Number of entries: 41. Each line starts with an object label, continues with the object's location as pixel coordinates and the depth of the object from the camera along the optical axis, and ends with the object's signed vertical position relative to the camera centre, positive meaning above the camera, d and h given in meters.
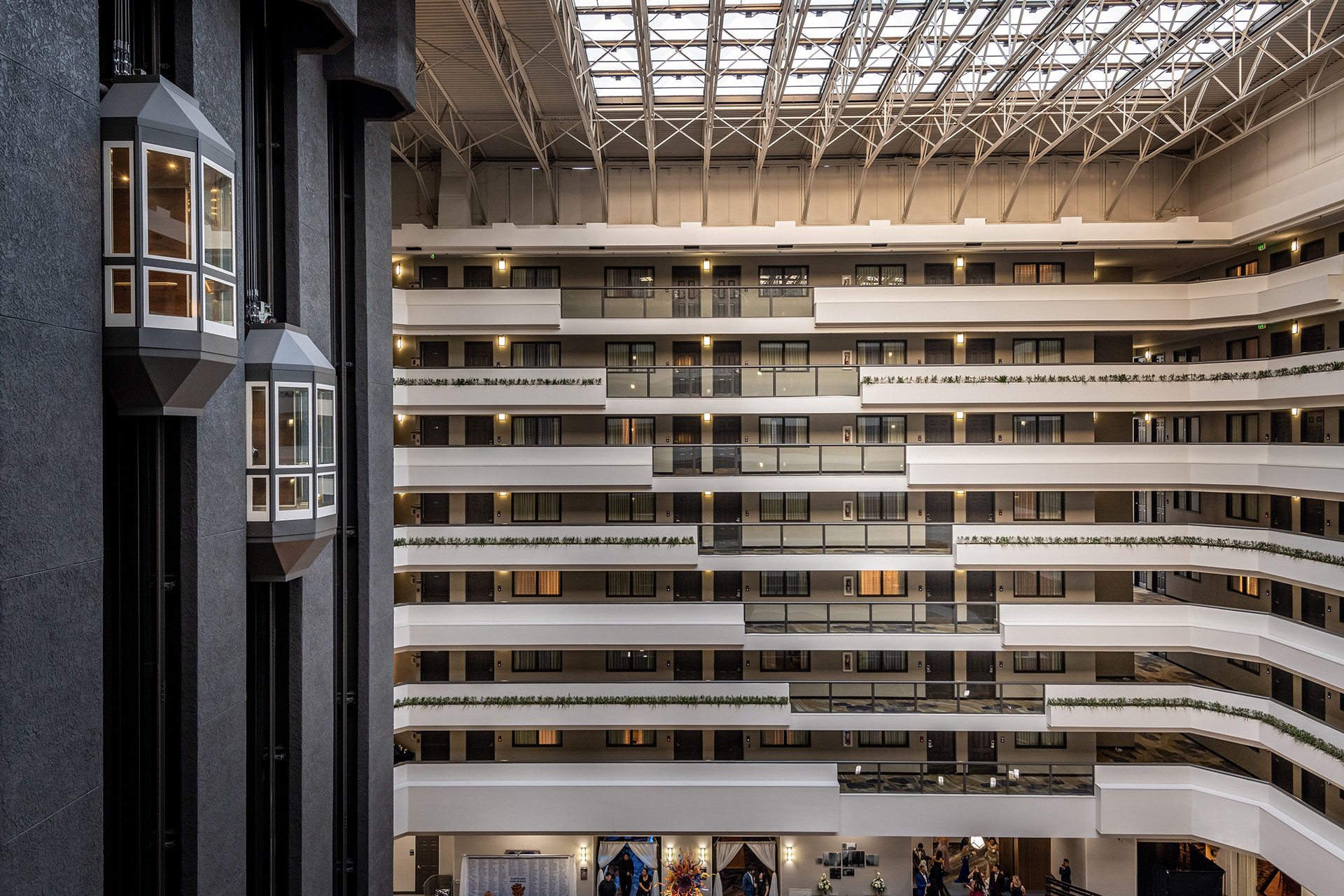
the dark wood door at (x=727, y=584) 21.56 -4.04
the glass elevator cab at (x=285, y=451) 8.16 +0.02
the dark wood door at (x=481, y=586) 21.31 -3.96
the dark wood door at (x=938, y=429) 21.52 +0.50
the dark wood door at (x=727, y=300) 20.33 +4.15
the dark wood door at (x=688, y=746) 20.97 -8.58
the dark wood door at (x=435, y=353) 21.86 +2.96
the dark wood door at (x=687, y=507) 21.67 -1.74
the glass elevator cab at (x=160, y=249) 5.90 +1.71
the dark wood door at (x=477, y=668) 21.08 -6.31
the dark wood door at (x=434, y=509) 21.56 -1.71
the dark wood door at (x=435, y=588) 21.28 -4.01
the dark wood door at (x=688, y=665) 21.12 -6.29
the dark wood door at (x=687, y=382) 20.36 +1.87
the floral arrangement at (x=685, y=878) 19.50 -11.62
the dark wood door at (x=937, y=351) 21.81 +2.86
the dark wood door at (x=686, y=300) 20.28 +4.15
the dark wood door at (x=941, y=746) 20.92 -8.64
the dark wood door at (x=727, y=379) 20.36 +1.94
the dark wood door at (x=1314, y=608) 18.25 -4.21
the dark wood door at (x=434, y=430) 21.58 +0.63
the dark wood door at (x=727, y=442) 20.28 +0.17
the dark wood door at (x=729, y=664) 21.03 -6.24
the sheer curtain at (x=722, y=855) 19.97 -11.17
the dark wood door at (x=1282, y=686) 19.23 -6.50
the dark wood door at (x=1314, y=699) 18.05 -6.44
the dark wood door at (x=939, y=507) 21.55 -1.82
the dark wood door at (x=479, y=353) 21.78 +2.91
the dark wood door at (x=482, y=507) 21.58 -1.69
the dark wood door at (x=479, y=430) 21.67 +0.61
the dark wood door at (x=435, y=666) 21.00 -6.22
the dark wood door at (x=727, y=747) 21.02 -8.65
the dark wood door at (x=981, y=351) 21.78 +2.83
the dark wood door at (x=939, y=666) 21.09 -6.37
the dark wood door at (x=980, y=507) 21.56 -1.82
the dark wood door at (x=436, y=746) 20.92 -8.50
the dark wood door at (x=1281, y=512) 19.58 -1.90
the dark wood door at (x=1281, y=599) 19.39 -4.23
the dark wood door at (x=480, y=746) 21.06 -8.56
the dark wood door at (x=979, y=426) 21.55 +0.57
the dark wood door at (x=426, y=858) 20.72 -11.59
